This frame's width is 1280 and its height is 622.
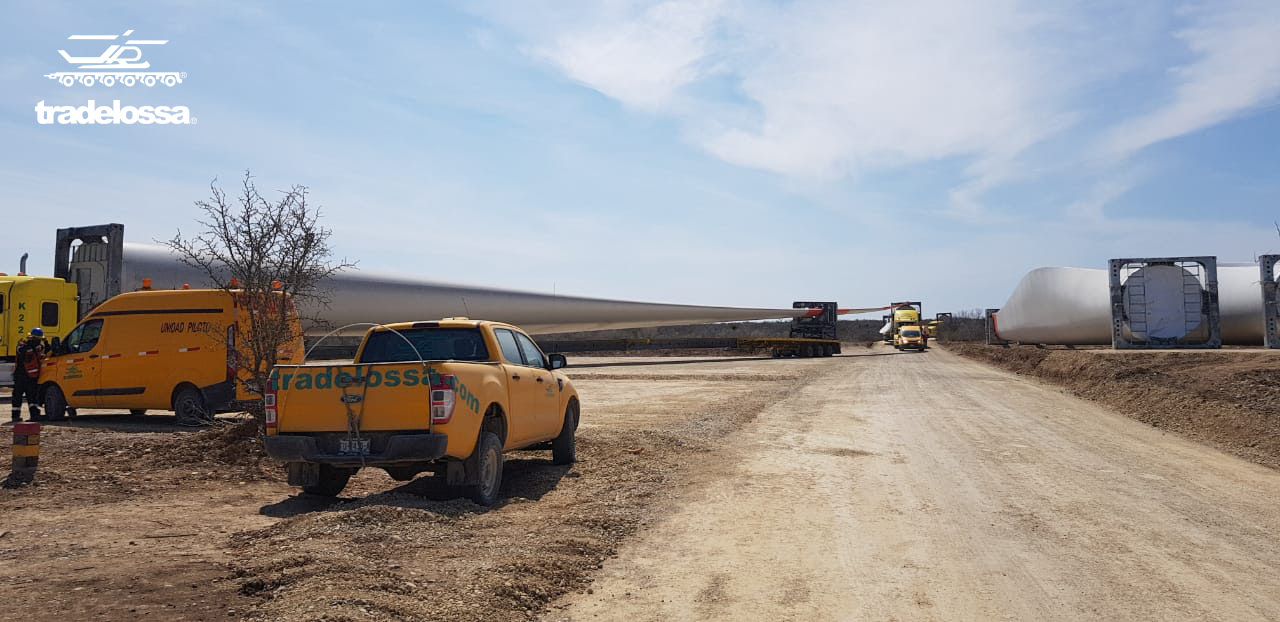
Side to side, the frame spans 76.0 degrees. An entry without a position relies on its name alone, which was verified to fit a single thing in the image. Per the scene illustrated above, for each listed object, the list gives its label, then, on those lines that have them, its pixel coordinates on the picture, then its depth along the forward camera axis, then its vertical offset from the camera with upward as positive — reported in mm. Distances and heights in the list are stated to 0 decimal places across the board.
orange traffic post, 8820 -1121
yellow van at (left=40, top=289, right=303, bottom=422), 14398 -193
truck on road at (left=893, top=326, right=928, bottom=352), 61875 -312
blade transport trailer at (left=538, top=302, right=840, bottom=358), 52781 -328
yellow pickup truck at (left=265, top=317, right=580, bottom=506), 7355 -733
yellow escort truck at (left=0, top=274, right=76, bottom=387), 19062 +889
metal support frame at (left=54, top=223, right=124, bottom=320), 19359 +2368
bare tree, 10992 +990
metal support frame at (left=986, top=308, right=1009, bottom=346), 53625 +198
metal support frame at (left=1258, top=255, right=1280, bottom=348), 23078 +535
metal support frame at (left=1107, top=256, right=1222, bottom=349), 25219 +1007
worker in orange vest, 14812 -435
